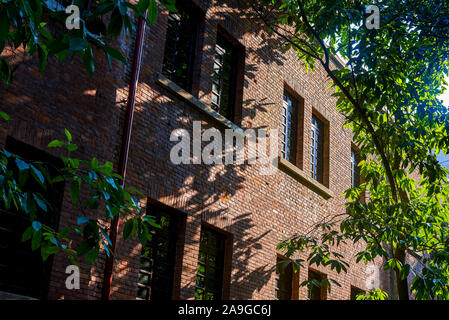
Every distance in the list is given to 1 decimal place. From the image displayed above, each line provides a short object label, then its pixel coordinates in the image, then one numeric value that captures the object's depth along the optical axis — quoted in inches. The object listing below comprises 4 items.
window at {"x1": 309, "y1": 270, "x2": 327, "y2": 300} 513.6
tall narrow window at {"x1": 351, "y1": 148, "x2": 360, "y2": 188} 629.5
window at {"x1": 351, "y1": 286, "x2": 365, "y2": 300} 573.3
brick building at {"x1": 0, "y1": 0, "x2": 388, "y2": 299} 291.0
